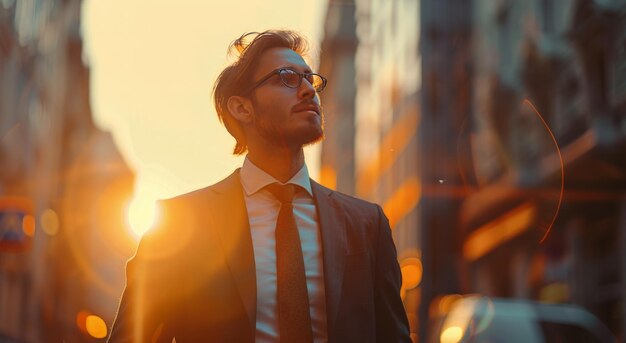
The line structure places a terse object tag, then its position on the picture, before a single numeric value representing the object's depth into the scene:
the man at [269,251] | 3.04
